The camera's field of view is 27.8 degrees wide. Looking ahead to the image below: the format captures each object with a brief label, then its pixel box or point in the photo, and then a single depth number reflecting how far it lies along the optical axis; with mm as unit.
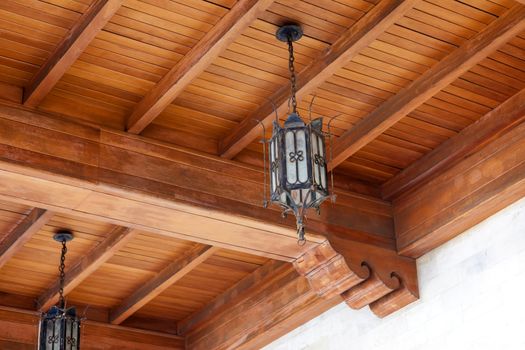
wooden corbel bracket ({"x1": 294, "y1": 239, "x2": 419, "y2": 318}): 5758
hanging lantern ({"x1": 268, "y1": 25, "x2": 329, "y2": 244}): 4336
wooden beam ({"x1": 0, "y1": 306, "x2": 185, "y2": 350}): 6895
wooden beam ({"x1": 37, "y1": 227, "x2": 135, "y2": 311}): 6199
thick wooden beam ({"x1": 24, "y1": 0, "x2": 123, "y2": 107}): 4512
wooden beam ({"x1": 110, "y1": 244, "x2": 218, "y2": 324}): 6449
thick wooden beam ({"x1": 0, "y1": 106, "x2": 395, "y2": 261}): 4918
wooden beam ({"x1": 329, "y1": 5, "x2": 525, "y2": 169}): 4750
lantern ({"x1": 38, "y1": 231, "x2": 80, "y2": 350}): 5914
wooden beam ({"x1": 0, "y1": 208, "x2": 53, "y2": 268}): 5855
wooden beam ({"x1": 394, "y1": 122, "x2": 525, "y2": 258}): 5316
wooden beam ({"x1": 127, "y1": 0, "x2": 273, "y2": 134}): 4586
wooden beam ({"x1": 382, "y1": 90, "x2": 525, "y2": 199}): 5340
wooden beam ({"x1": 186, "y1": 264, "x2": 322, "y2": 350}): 6426
